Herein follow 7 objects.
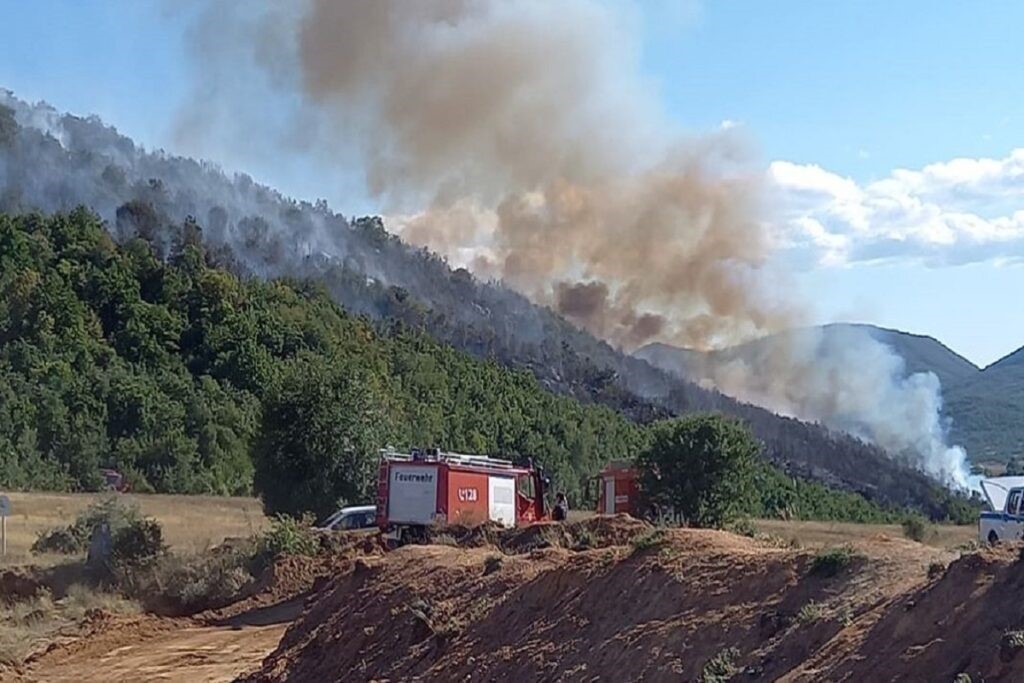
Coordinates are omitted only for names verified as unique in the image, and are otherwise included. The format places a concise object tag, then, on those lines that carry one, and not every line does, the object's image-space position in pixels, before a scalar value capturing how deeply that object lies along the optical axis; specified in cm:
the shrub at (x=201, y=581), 3303
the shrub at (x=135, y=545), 3497
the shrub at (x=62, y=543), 3988
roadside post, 3681
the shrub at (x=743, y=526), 3165
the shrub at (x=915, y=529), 4412
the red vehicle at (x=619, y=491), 4303
